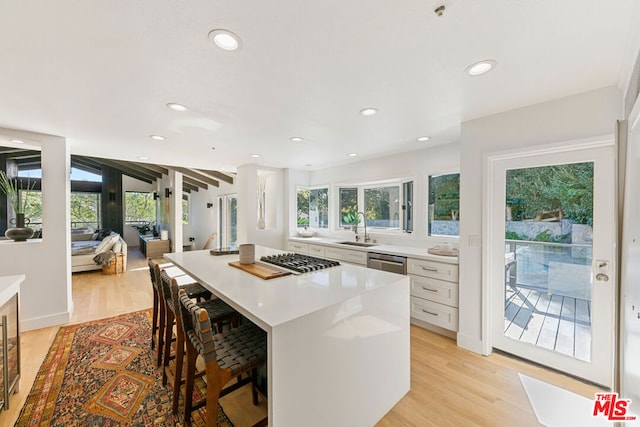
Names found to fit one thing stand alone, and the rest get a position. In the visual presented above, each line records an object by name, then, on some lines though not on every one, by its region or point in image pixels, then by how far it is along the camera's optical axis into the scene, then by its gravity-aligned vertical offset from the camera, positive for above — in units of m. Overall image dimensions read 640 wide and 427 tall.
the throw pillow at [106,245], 5.51 -0.75
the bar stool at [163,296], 2.08 -0.77
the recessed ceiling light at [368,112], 2.22 +0.92
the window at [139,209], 9.90 +0.11
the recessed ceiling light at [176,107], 2.11 +0.91
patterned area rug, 1.65 -1.37
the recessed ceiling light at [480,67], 1.50 +0.91
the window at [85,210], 8.81 +0.05
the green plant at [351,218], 4.54 -0.11
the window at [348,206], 4.63 +0.12
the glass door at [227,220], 7.32 -0.25
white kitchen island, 1.13 -0.68
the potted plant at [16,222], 2.86 -0.13
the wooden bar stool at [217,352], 1.24 -0.79
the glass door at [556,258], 1.92 -0.40
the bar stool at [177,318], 1.65 -0.79
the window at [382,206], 4.06 +0.10
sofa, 5.50 -0.92
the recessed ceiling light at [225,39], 1.24 +0.89
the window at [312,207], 5.24 +0.10
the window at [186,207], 9.91 +0.19
